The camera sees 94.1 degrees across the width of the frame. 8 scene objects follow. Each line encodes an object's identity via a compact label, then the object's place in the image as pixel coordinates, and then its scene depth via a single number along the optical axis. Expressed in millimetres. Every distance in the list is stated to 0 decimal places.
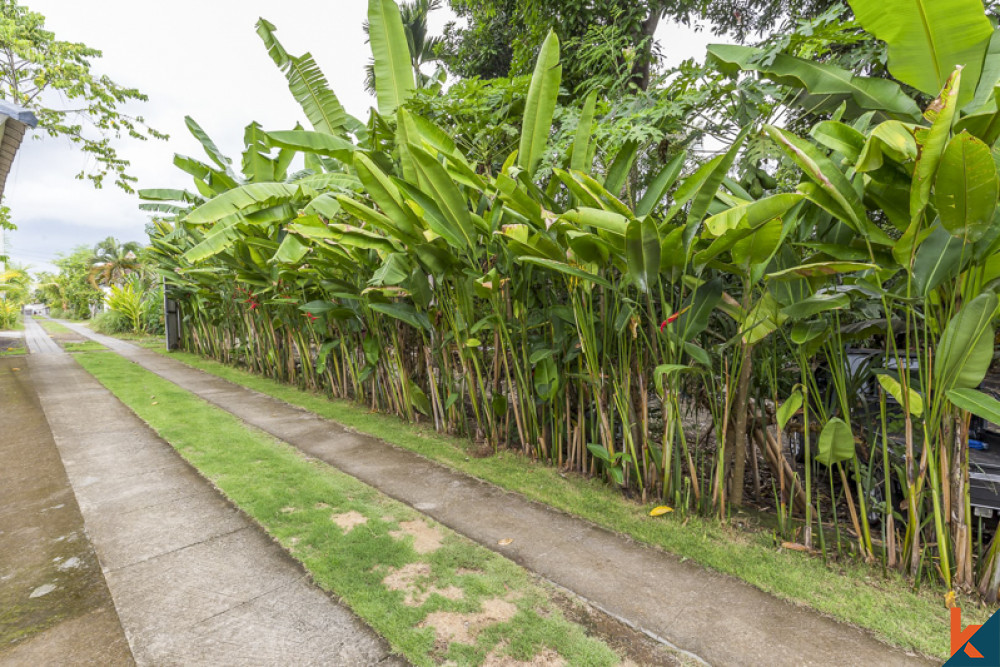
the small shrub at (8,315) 18469
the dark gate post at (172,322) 10695
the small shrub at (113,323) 16422
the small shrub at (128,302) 14586
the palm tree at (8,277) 10281
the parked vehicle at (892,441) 1820
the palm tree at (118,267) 26406
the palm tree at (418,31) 11164
